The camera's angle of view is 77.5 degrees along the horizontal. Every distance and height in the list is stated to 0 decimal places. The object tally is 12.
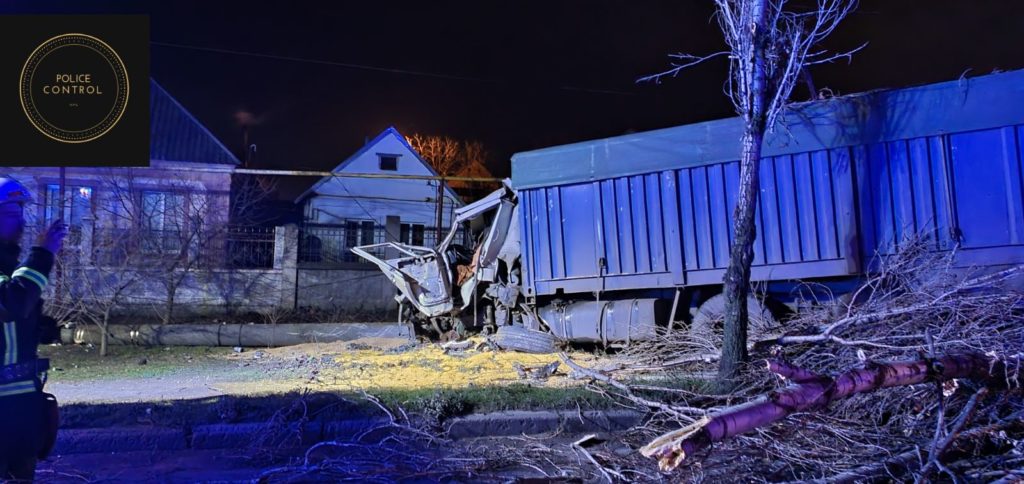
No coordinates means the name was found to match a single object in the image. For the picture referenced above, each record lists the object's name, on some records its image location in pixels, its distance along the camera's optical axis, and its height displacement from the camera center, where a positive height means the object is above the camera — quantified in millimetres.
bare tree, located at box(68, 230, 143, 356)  10062 +523
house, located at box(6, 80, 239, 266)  12328 +2260
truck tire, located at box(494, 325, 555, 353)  9492 -729
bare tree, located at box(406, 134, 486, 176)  37656 +8368
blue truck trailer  6684 +937
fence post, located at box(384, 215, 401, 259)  17484 +2067
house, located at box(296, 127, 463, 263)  21375 +3646
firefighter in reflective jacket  2754 -121
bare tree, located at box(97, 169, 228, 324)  13023 +1692
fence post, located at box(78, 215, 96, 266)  10984 +1198
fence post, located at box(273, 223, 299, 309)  14914 +957
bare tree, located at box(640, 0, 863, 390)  5125 +1521
